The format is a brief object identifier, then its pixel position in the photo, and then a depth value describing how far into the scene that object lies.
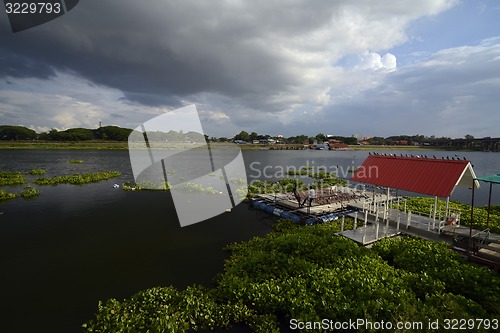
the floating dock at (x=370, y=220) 14.42
